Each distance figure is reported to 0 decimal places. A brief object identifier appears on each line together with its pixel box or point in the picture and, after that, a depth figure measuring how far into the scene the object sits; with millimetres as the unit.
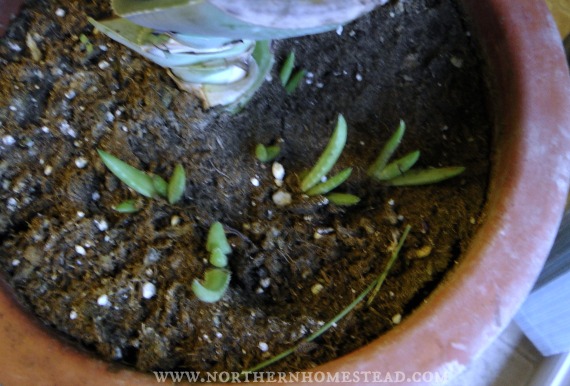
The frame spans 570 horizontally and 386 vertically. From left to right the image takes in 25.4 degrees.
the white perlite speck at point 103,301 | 507
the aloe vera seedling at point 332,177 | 515
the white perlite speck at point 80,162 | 530
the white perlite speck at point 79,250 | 516
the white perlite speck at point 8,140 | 533
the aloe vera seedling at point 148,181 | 513
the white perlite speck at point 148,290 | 510
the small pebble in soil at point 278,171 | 538
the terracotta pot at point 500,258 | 486
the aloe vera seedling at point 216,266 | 500
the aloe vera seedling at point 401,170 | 527
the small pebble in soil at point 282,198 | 534
